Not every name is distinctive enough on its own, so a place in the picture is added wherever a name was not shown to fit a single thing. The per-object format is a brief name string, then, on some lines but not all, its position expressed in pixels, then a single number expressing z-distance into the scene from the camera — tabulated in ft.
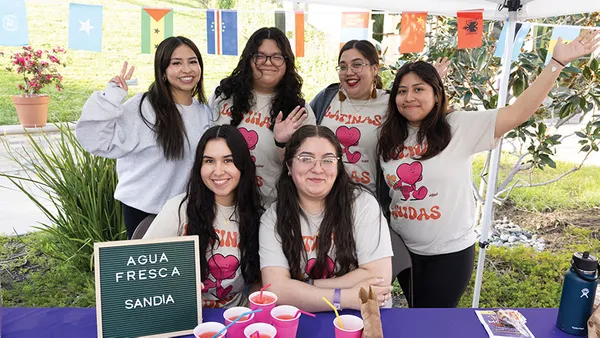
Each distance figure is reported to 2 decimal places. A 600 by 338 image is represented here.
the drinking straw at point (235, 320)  3.96
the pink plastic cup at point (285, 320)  4.20
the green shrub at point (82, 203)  11.11
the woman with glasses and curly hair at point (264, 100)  7.45
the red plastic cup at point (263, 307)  4.44
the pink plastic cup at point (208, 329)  4.11
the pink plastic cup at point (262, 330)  4.02
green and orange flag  8.88
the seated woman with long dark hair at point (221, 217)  5.74
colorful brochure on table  4.66
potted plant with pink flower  22.04
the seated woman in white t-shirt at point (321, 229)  5.61
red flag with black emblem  8.50
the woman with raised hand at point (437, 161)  6.64
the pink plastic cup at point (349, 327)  4.05
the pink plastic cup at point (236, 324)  4.23
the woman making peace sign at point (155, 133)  6.92
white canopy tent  7.98
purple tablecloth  4.66
